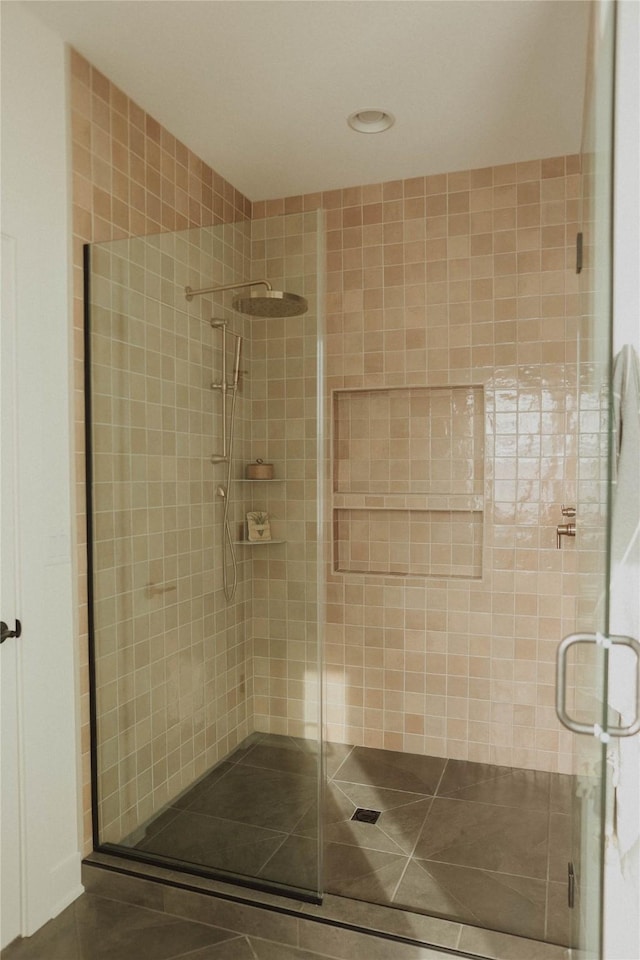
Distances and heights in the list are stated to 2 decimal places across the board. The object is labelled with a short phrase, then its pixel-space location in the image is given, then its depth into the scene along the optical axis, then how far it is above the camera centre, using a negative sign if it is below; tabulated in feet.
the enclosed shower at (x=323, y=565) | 7.11 -1.38
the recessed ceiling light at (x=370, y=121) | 9.02 +4.63
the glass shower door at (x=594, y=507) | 3.51 -0.32
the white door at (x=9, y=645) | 6.46 -1.86
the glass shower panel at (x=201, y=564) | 7.09 -1.21
